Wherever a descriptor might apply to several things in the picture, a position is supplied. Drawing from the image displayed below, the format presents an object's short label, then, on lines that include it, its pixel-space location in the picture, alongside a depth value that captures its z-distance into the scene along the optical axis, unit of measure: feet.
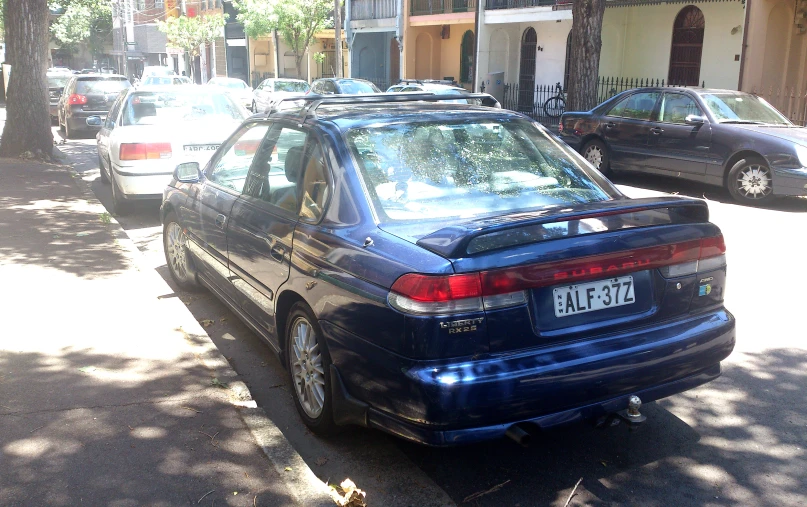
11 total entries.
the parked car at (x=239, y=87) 104.22
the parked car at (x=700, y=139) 36.35
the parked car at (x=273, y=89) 97.50
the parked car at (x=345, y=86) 79.46
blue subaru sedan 11.03
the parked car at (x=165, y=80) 109.21
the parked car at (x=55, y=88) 95.71
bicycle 86.93
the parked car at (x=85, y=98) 70.08
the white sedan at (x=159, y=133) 32.27
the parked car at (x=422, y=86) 74.77
